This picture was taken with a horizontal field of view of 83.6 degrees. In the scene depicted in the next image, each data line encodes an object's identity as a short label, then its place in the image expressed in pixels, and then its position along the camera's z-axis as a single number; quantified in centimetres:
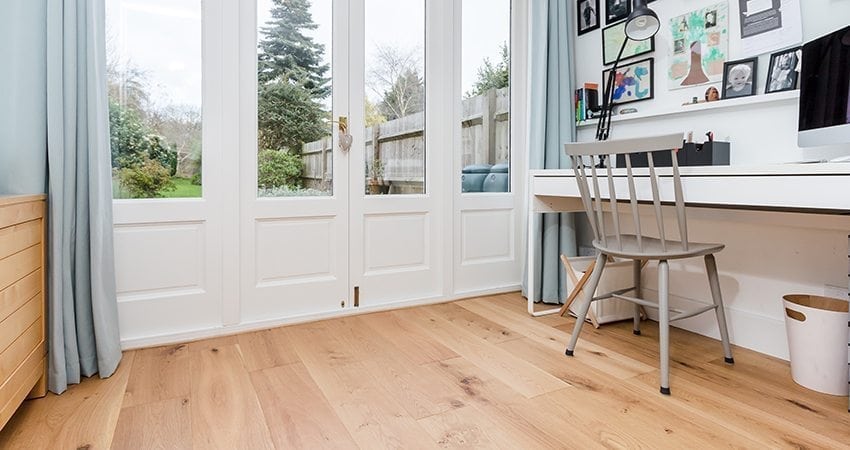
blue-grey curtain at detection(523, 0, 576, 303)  269
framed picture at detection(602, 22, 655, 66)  242
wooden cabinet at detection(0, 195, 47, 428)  125
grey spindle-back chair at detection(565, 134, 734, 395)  161
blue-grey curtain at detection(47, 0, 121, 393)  159
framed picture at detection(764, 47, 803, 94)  183
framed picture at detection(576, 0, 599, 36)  270
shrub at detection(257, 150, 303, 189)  229
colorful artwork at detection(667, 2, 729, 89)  211
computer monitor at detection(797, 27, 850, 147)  152
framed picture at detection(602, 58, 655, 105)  242
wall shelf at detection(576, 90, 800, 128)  185
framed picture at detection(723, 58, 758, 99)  198
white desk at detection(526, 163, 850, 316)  131
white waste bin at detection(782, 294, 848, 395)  157
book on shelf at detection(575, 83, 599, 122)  270
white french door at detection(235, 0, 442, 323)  227
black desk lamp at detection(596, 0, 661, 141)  213
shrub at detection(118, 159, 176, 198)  202
